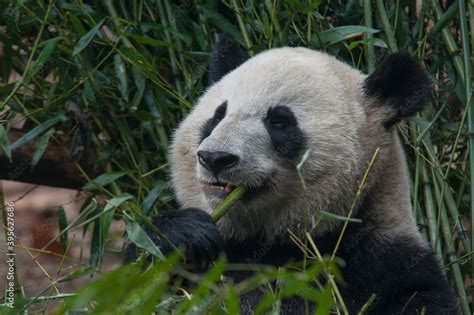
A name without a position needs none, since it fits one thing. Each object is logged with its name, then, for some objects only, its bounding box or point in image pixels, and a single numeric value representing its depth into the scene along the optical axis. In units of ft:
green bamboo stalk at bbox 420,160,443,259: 33.45
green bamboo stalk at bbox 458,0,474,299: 32.76
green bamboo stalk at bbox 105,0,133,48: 35.19
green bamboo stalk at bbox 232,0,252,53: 34.37
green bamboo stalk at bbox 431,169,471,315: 33.27
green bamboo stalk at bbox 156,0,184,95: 36.09
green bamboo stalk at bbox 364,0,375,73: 34.32
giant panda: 26.09
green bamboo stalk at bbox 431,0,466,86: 35.17
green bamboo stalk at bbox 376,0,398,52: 34.60
